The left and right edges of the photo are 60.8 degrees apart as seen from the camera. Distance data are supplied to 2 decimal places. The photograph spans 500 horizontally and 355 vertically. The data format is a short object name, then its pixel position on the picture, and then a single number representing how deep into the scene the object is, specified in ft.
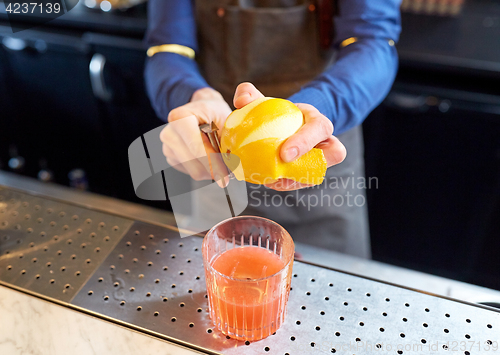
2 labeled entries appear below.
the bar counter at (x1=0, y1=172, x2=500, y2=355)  1.96
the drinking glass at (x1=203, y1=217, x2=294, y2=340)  1.86
